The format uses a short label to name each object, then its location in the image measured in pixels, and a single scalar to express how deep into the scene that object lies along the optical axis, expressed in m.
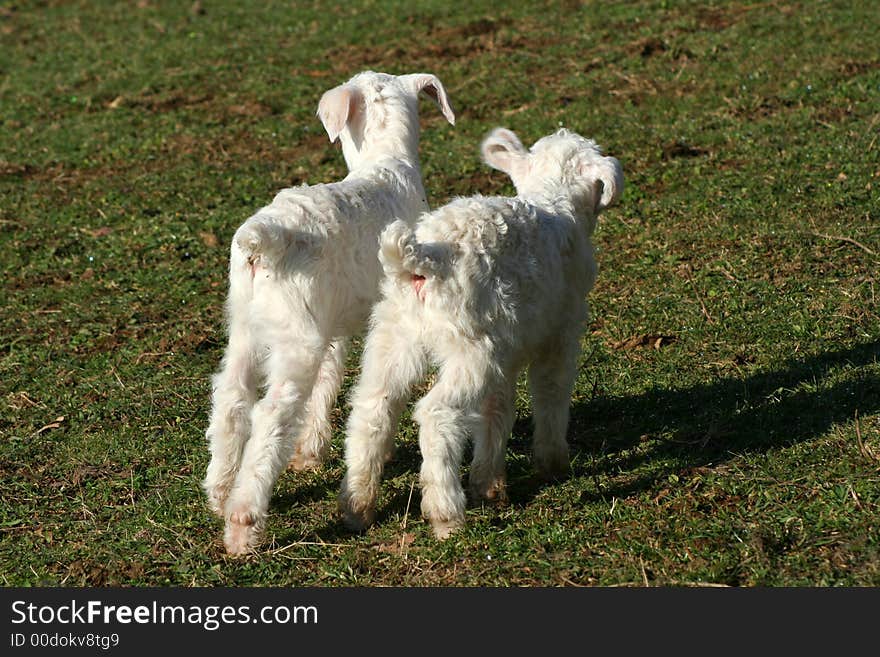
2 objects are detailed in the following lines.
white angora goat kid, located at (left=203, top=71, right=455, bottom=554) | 12.19
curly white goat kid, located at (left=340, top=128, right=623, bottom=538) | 11.77
